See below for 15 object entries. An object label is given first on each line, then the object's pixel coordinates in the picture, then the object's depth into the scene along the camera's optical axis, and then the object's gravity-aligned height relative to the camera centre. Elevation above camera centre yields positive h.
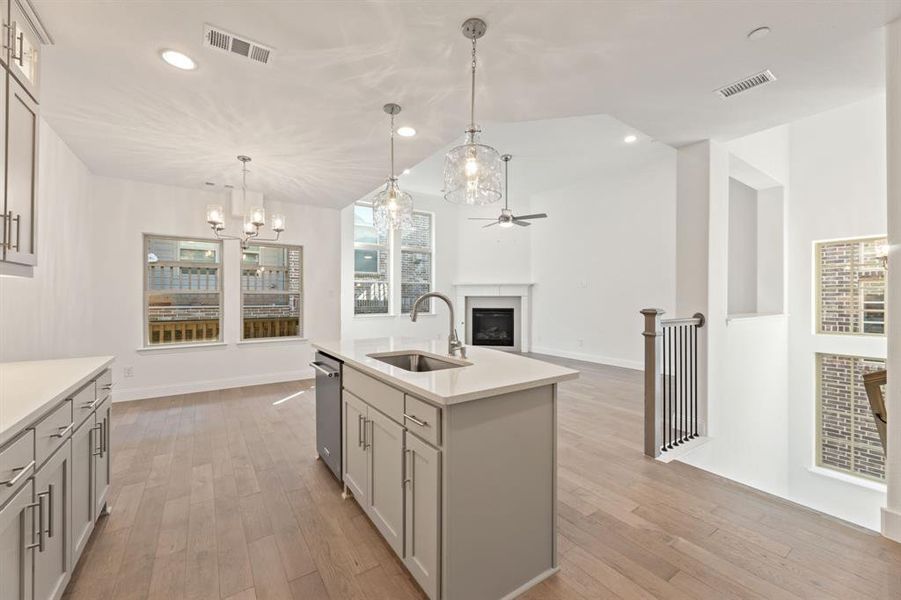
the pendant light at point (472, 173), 2.35 +0.81
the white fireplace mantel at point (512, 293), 8.41 +0.20
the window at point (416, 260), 8.27 +0.91
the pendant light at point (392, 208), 3.20 +0.79
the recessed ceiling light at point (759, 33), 2.08 +1.48
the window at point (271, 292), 5.57 +0.14
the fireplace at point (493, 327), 8.70 -0.56
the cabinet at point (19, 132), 1.69 +0.79
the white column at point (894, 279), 2.05 +0.13
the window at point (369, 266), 7.82 +0.73
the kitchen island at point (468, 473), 1.47 -0.72
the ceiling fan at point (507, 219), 6.22 +1.35
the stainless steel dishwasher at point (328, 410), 2.52 -0.76
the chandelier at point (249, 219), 3.95 +0.88
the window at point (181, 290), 4.92 +0.13
